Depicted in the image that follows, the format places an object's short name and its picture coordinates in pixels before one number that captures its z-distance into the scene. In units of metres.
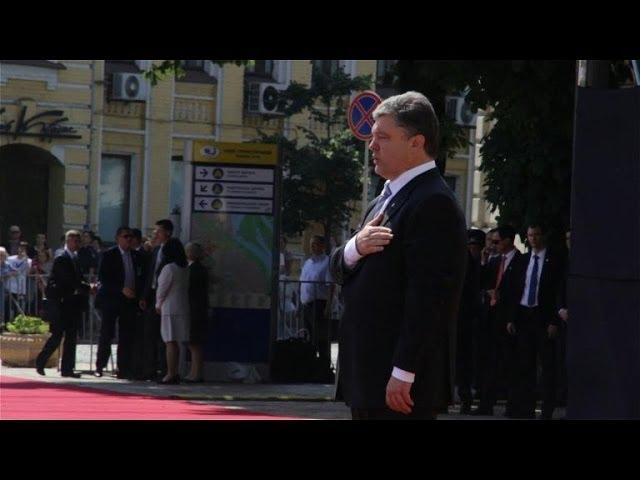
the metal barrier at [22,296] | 28.67
